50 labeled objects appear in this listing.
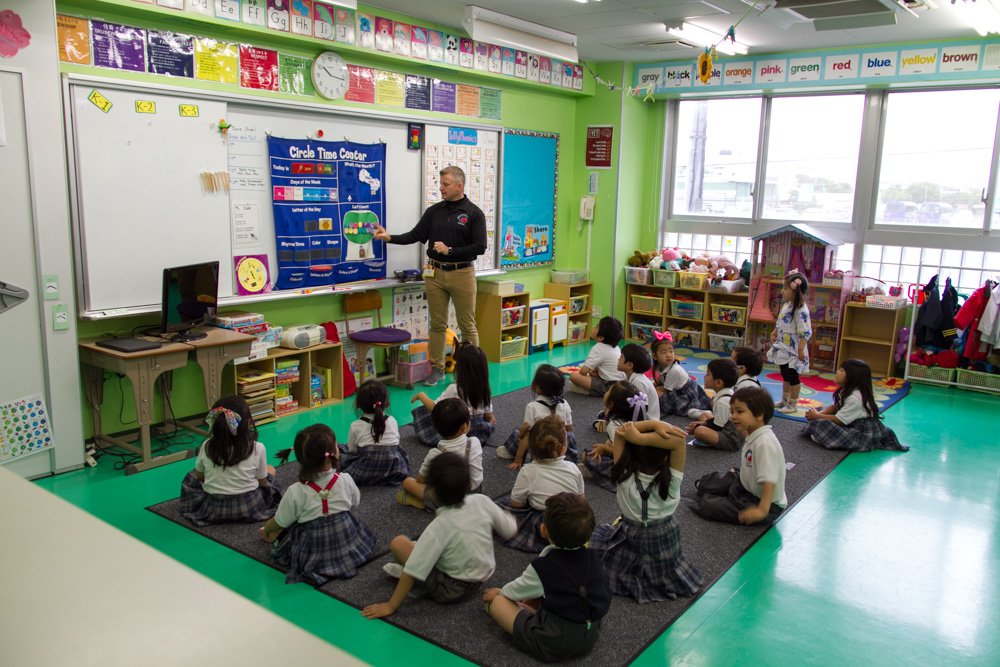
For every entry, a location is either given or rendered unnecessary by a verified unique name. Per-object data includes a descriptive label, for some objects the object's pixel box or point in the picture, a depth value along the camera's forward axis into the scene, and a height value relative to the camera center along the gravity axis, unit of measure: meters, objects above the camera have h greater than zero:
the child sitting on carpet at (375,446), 4.20 -1.41
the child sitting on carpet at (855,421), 5.14 -1.44
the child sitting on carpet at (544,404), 4.45 -1.20
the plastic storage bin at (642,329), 8.64 -1.41
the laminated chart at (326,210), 5.68 -0.10
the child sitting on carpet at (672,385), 5.81 -1.38
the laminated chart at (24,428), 4.07 -1.33
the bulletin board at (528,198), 7.85 +0.05
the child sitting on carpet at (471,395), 4.77 -1.24
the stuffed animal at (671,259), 8.48 -0.58
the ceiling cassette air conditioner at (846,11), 5.34 +1.48
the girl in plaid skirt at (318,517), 3.24 -1.40
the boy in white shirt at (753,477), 3.79 -1.37
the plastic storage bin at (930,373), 6.82 -1.44
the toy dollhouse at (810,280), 7.41 -0.71
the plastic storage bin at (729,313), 8.09 -1.12
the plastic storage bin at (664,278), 8.43 -0.79
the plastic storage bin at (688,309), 8.36 -1.13
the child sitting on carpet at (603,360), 5.95 -1.24
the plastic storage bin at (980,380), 6.61 -1.44
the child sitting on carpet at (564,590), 2.55 -1.34
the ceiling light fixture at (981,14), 5.54 +1.55
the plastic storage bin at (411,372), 6.52 -1.50
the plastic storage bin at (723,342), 8.16 -1.44
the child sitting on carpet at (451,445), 3.87 -1.27
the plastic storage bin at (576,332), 8.64 -1.48
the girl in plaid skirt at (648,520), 3.09 -1.33
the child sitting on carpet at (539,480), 3.50 -1.30
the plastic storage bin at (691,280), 8.20 -0.79
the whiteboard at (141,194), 4.54 -0.02
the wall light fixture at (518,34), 6.11 +1.47
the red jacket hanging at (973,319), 6.56 -0.90
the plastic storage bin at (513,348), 7.64 -1.49
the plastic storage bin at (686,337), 8.45 -1.45
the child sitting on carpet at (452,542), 2.89 -1.34
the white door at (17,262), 3.99 -0.41
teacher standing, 6.44 -0.42
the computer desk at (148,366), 4.38 -1.05
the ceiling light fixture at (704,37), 6.55 +1.54
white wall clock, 5.74 +0.94
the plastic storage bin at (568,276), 8.56 -0.82
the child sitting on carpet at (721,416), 5.01 -1.39
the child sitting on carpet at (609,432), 4.27 -1.36
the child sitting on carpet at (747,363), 5.17 -1.05
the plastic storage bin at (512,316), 7.56 -1.15
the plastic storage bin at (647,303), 8.59 -1.11
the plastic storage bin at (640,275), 8.60 -0.78
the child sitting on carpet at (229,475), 3.66 -1.41
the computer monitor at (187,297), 4.70 -0.68
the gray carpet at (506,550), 2.86 -1.65
